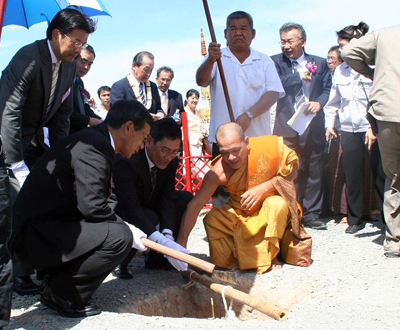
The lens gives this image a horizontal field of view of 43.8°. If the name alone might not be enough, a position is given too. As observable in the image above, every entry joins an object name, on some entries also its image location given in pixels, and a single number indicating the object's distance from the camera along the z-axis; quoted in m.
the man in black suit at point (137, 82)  5.23
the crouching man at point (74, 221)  2.89
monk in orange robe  3.95
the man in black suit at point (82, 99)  4.38
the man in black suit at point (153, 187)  3.57
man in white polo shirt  4.62
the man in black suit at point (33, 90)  3.20
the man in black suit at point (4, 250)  2.46
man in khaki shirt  4.01
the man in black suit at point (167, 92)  6.64
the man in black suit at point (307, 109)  5.45
